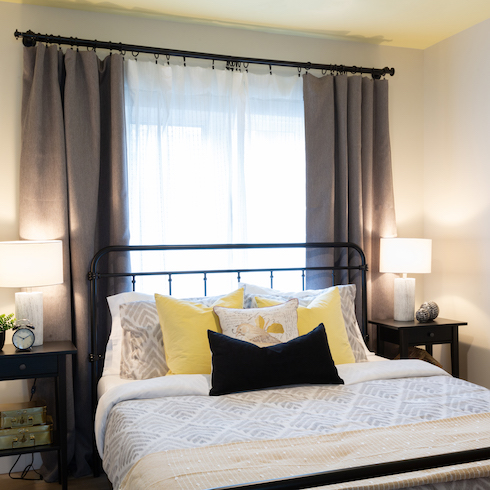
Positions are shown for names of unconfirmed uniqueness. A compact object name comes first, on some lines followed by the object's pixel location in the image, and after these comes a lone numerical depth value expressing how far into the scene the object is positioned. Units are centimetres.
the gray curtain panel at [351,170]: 335
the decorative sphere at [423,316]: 330
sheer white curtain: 305
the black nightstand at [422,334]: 318
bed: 144
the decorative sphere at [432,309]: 331
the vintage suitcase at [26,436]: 250
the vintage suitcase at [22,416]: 254
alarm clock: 251
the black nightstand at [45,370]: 246
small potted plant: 254
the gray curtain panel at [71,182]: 279
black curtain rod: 282
